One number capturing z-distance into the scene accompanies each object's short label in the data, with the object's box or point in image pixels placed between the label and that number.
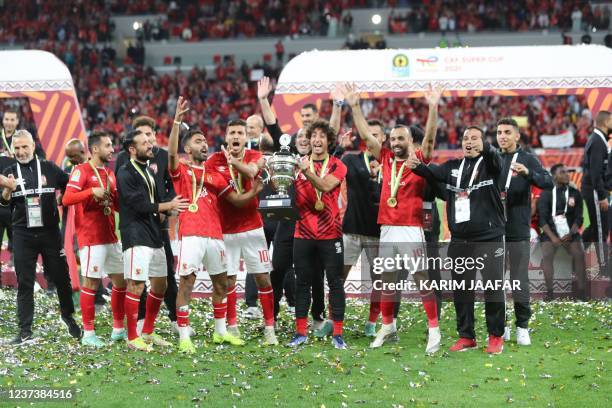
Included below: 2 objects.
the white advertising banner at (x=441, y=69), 16.69
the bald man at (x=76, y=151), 11.13
